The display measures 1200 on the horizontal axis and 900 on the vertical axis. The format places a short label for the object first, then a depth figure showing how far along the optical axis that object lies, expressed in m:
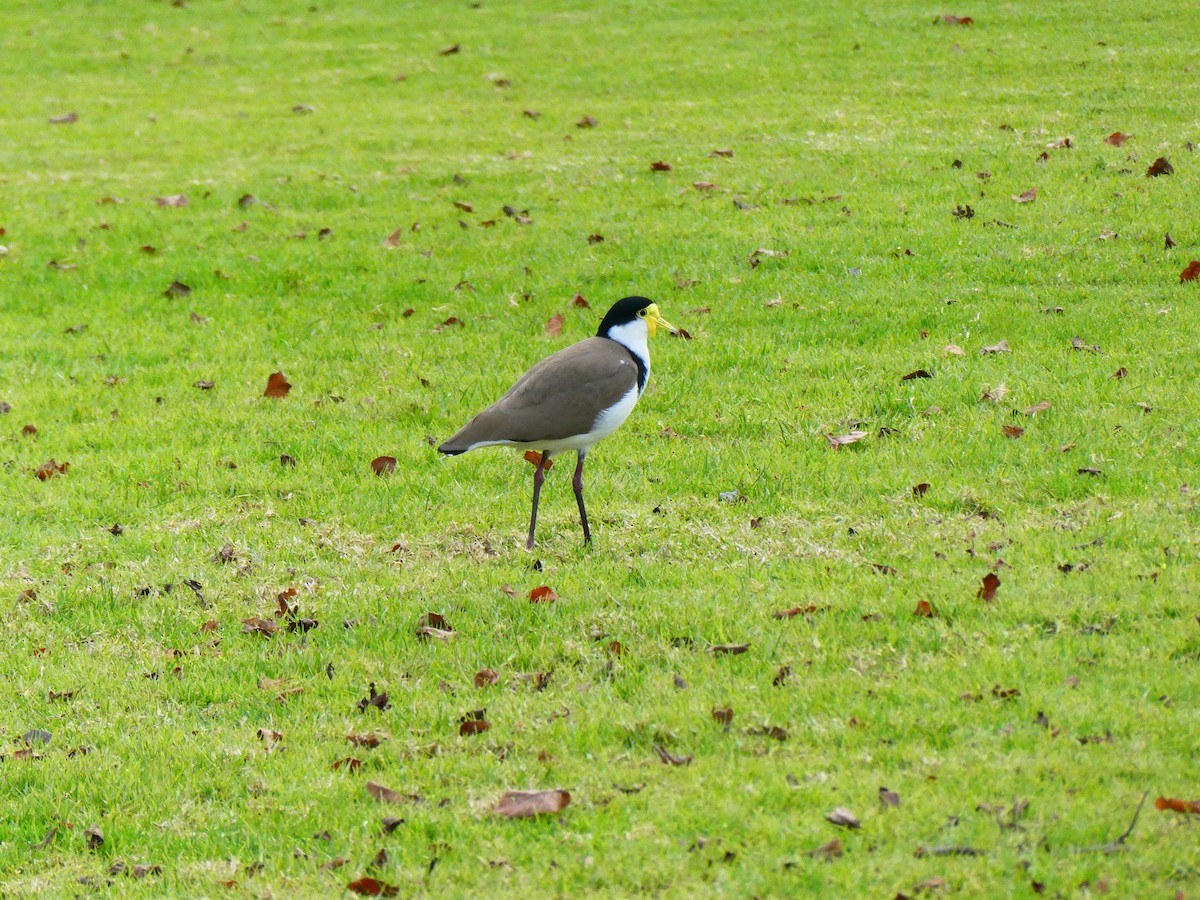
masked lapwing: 15.62
